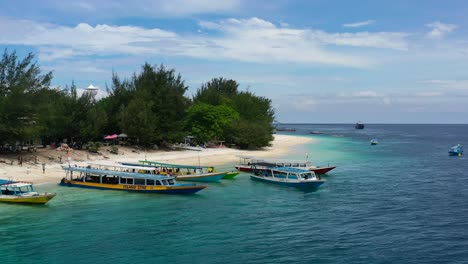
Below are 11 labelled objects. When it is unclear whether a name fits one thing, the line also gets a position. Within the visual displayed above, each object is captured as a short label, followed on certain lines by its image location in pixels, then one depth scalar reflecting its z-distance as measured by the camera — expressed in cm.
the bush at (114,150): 6721
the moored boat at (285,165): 5566
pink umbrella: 7050
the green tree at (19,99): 5156
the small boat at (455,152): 9144
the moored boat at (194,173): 4872
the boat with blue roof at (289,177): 4456
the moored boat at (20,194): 3441
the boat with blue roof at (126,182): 4022
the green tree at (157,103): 7325
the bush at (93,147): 6372
